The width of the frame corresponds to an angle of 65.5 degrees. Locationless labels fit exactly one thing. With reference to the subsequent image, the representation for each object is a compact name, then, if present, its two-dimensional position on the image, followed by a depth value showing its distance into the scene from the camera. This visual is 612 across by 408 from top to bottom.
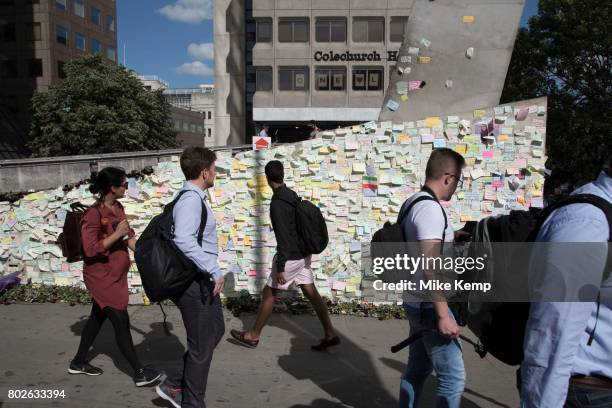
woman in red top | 3.74
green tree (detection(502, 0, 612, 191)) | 19.39
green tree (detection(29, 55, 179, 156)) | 29.58
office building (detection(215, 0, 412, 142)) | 40.44
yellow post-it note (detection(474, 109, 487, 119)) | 5.61
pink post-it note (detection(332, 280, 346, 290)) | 5.79
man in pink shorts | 4.39
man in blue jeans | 2.54
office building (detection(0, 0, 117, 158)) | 48.34
